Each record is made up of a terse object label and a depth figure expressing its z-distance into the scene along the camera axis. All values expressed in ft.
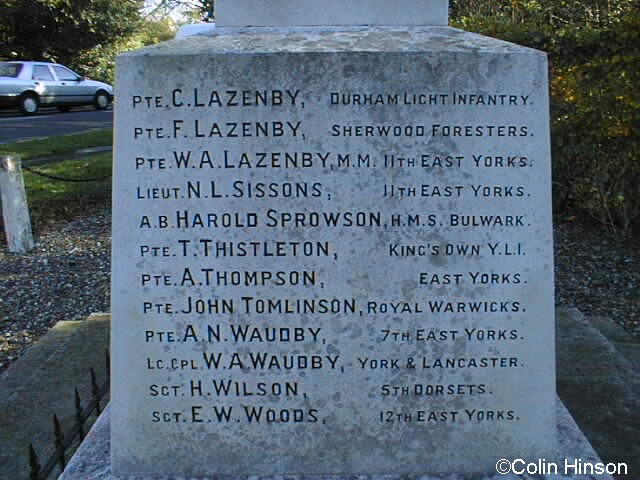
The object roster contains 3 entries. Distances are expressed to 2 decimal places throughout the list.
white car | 66.54
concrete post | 23.49
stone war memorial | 7.29
